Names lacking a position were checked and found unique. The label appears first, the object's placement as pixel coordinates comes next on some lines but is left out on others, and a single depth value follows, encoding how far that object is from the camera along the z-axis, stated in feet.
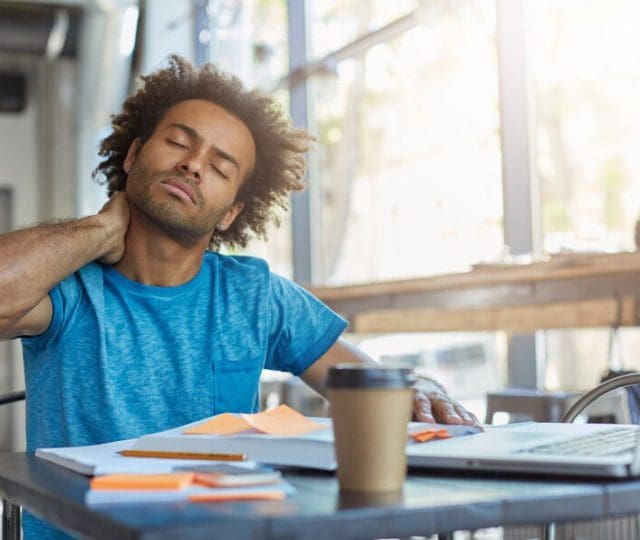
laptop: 5.63
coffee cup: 5.37
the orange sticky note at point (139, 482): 5.32
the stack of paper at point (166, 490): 5.25
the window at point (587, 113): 18.17
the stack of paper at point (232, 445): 5.89
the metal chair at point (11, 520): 6.67
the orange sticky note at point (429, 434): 6.44
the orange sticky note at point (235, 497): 5.23
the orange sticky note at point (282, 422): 6.19
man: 8.29
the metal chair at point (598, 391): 7.55
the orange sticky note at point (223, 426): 6.29
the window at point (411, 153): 20.94
